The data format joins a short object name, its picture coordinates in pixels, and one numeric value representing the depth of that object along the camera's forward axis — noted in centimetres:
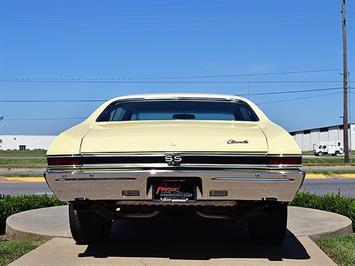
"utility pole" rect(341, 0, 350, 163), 3288
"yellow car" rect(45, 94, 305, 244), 441
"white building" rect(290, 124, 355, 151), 8631
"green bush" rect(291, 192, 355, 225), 764
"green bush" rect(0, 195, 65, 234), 746
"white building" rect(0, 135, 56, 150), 12406
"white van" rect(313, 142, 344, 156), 6956
